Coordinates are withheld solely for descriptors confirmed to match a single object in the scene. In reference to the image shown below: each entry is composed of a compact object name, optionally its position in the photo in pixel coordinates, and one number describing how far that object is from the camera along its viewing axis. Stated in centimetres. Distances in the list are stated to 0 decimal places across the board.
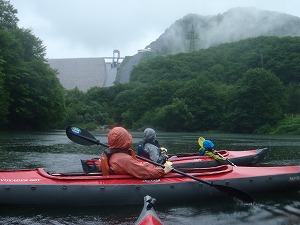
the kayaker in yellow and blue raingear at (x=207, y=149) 999
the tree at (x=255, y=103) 4434
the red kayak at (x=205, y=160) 855
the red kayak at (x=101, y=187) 634
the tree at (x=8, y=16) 3994
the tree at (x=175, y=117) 4894
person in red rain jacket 666
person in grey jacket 808
